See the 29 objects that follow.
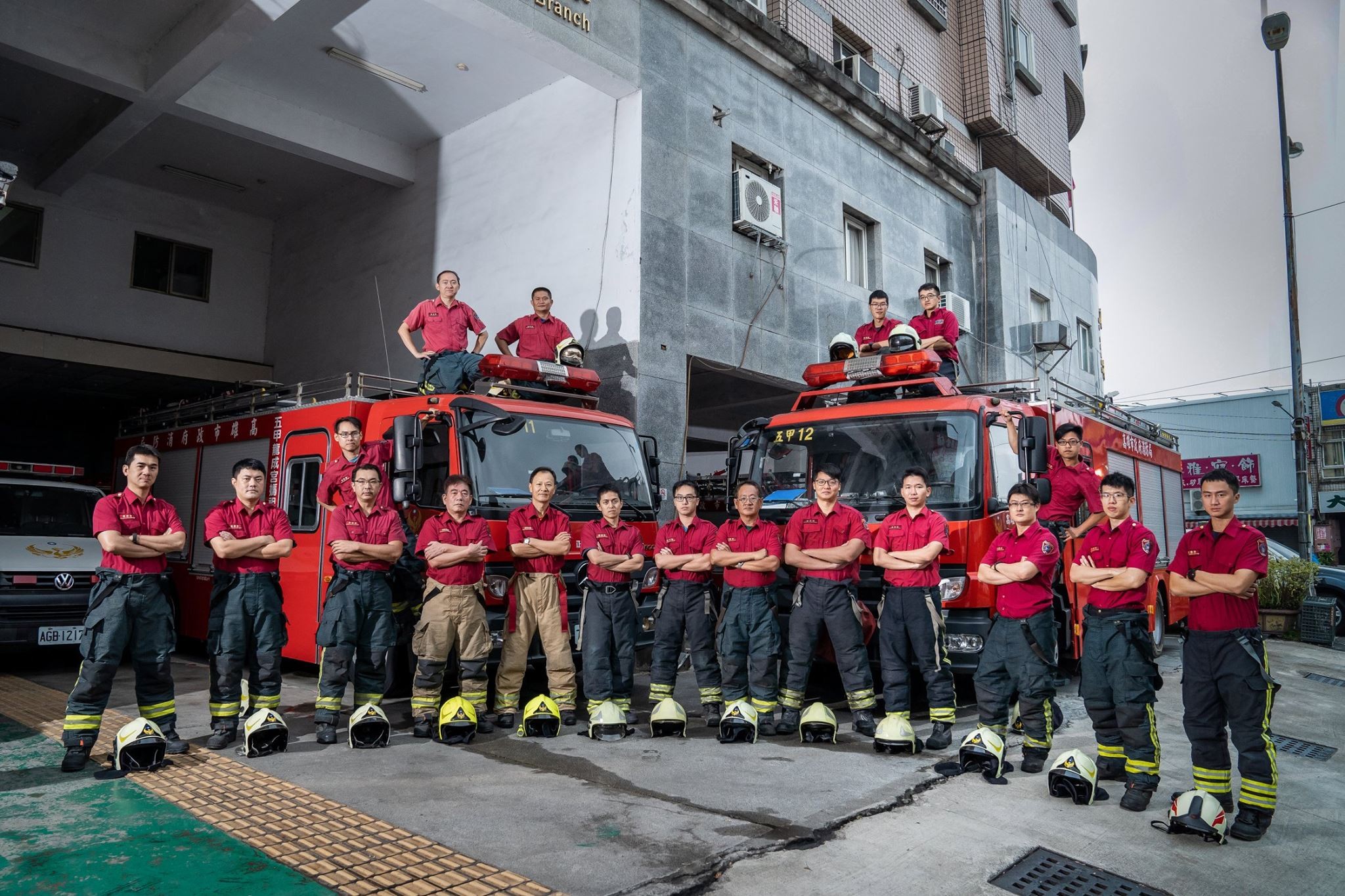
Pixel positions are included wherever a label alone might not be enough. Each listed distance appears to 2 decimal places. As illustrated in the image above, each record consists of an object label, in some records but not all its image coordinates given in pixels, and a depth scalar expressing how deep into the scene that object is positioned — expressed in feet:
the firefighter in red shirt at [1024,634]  17.07
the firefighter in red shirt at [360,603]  19.21
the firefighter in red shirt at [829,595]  19.66
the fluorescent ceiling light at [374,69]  35.24
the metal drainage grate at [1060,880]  11.48
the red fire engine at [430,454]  22.06
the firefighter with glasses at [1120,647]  14.93
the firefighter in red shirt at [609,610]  20.75
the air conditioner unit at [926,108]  51.62
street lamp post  47.75
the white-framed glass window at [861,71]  48.62
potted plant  42.37
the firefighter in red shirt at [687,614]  21.16
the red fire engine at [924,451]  20.92
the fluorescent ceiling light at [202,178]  44.42
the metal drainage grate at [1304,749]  20.07
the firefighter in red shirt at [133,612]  16.66
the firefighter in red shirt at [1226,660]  13.56
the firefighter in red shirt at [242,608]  18.63
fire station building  33.83
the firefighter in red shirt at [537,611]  20.81
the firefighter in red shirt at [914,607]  19.21
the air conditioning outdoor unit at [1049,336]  55.26
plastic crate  40.91
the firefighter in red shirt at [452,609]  19.60
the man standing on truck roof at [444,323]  27.32
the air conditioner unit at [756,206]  38.65
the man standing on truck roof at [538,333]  29.14
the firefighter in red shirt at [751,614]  20.15
